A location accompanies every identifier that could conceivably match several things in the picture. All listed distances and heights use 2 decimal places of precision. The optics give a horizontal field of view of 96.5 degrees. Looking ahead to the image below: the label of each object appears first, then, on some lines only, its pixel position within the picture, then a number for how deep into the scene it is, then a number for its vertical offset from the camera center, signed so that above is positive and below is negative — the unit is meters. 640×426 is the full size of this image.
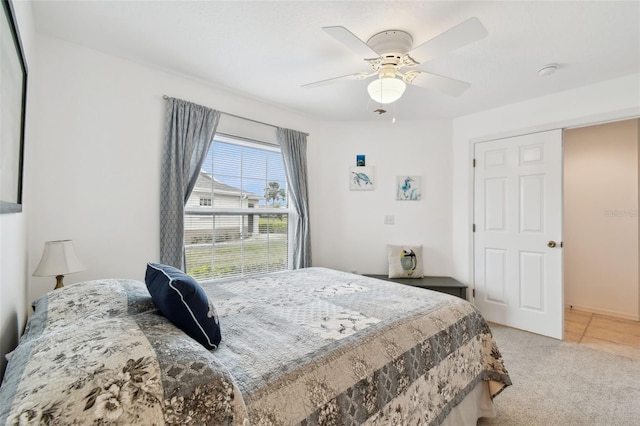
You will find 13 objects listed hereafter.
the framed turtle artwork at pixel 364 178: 3.86 +0.48
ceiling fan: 1.66 +0.97
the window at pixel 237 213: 2.85 +0.00
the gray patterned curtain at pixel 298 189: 3.44 +0.29
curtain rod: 2.94 +1.02
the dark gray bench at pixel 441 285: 3.32 -0.83
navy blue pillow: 1.08 -0.37
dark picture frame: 0.96 +0.40
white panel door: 2.96 -0.20
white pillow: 3.60 -0.62
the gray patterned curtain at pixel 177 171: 2.50 +0.38
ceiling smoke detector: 2.36 +1.21
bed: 0.66 -0.54
